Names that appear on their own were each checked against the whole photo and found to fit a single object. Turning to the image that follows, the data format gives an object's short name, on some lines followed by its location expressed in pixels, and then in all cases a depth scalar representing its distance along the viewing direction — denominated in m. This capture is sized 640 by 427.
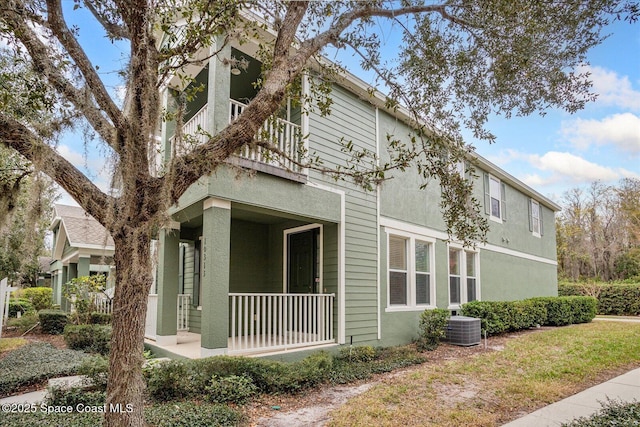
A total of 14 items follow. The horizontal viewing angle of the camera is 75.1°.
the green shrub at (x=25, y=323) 14.05
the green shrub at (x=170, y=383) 5.54
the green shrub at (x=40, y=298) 19.95
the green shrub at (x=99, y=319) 11.54
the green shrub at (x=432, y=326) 10.09
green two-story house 7.04
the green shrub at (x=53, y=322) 13.25
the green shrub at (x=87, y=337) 9.47
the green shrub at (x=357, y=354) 8.17
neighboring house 15.52
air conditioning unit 10.33
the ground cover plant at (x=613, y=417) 3.93
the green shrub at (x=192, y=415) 4.53
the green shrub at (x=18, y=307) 19.38
